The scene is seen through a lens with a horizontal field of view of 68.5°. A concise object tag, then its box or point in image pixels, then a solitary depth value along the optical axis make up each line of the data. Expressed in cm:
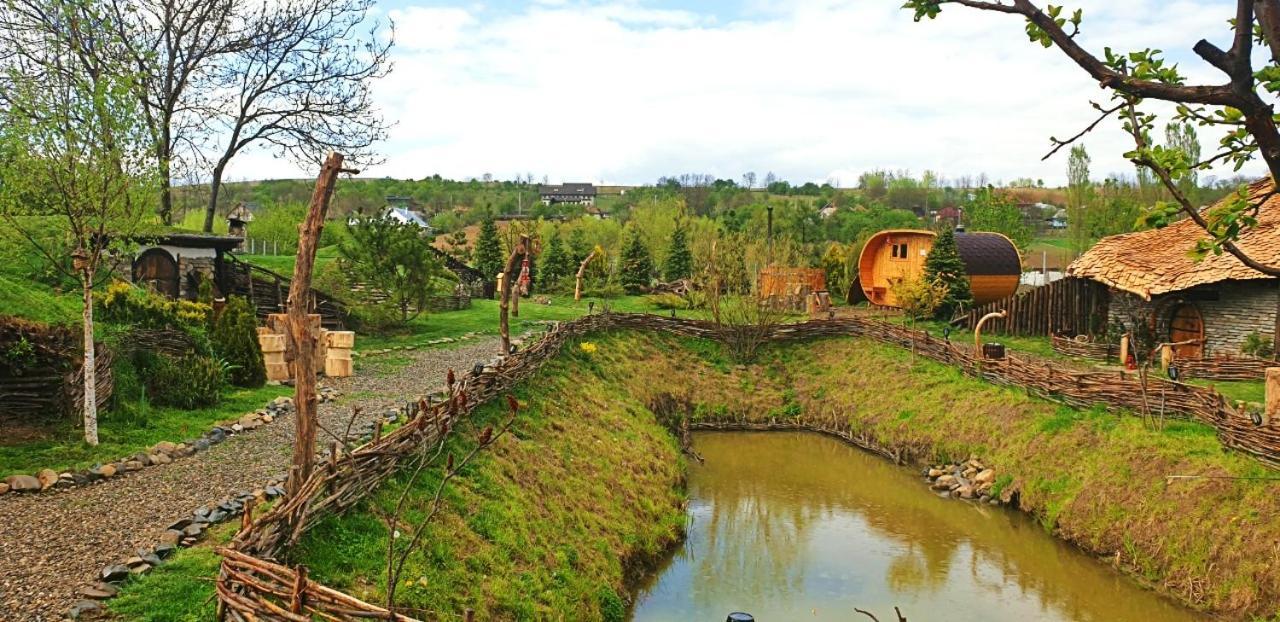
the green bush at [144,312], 1282
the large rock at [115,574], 656
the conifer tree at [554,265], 3503
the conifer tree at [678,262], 3859
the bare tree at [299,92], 2275
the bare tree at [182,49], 2136
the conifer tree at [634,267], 3456
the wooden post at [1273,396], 1136
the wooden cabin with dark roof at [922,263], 2772
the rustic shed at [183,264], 1856
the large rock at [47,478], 860
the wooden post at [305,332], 718
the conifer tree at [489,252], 3578
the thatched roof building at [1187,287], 1750
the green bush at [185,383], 1205
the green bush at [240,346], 1386
